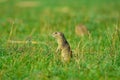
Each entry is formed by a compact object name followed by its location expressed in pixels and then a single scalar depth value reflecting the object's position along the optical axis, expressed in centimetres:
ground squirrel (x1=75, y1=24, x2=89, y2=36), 2400
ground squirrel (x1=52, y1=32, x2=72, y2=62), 1667
